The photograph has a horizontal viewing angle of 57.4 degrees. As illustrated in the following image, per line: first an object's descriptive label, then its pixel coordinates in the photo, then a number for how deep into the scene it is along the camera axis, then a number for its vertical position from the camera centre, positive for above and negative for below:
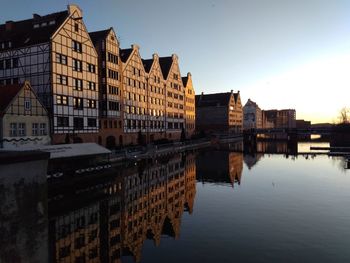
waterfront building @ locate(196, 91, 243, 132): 154.12 +6.58
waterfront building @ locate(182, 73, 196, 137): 117.88 +7.75
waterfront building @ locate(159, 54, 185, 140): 98.53 +9.58
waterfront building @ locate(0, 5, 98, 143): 50.81 +9.88
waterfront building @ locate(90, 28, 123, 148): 63.47 +8.30
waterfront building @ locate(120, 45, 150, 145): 72.19 +7.17
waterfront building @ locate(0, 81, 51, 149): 42.22 +1.17
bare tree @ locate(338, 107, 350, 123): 141.93 +4.11
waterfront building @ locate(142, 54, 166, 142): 84.75 +7.44
